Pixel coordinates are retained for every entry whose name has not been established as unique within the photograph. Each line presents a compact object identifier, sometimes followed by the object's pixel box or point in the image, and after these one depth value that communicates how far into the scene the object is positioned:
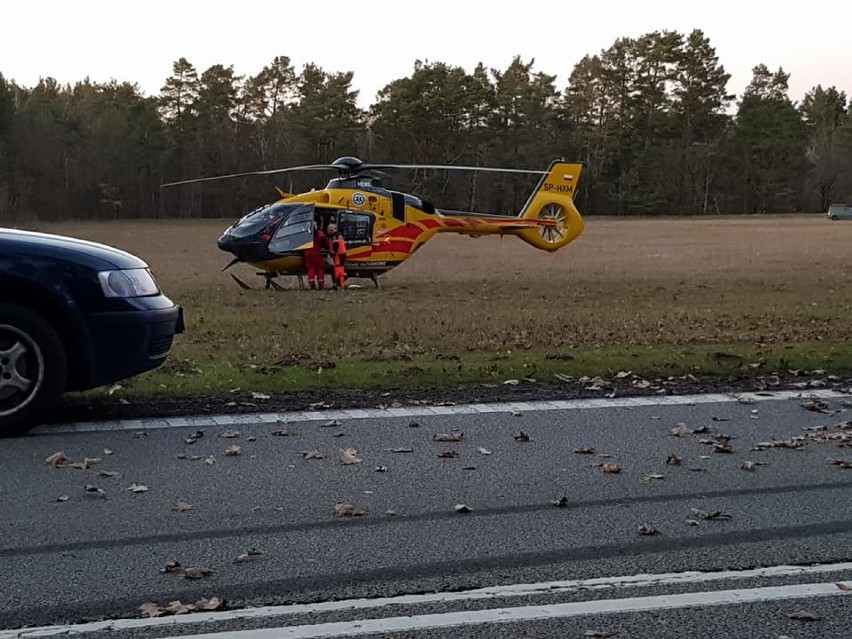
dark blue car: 6.42
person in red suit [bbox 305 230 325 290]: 21.73
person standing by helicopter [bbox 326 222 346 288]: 21.89
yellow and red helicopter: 21.36
